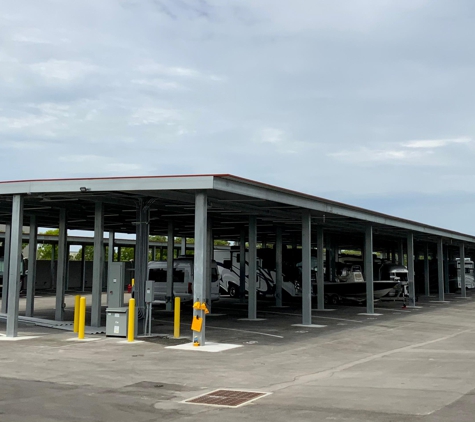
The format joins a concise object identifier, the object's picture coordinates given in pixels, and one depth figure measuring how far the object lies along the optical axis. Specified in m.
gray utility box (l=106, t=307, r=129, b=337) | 15.72
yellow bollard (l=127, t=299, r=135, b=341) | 15.19
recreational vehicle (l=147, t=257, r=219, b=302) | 26.16
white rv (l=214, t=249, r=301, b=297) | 32.06
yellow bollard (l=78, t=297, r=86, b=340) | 15.73
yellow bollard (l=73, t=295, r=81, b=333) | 16.56
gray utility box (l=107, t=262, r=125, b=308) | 16.20
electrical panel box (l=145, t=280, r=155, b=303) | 15.80
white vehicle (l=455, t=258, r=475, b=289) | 44.56
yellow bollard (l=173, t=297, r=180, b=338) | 15.49
